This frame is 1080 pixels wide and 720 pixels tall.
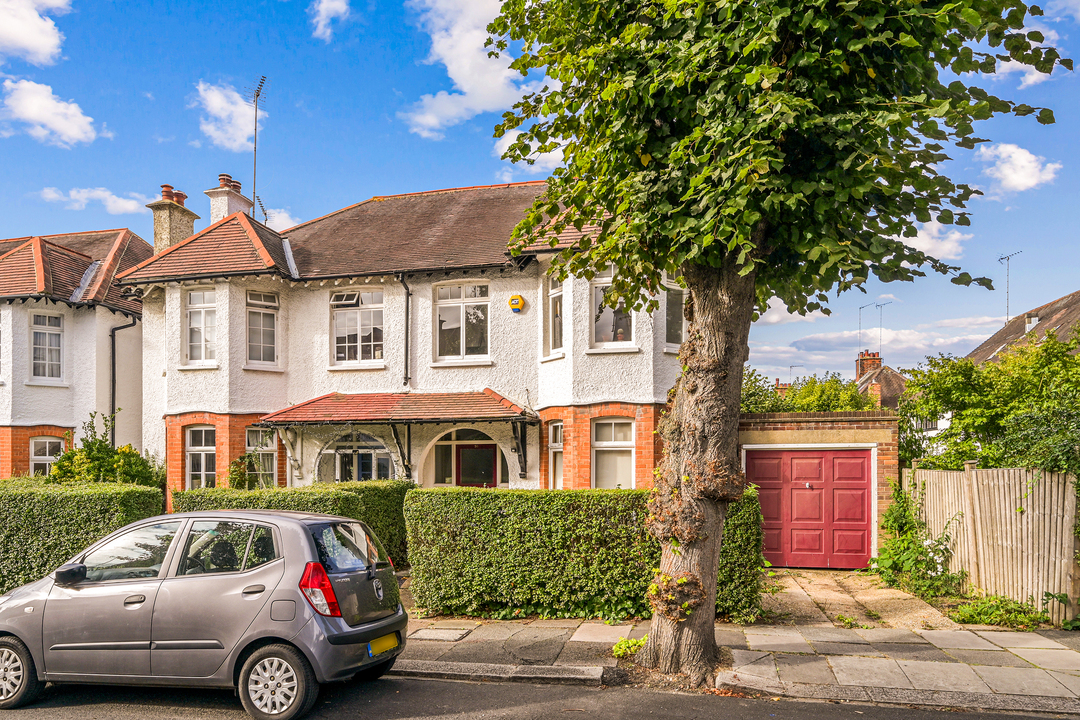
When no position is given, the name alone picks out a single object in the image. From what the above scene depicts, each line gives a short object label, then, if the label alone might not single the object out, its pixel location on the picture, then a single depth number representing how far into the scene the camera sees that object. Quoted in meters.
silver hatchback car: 5.60
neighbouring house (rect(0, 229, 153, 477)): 17.11
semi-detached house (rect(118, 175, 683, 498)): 13.99
